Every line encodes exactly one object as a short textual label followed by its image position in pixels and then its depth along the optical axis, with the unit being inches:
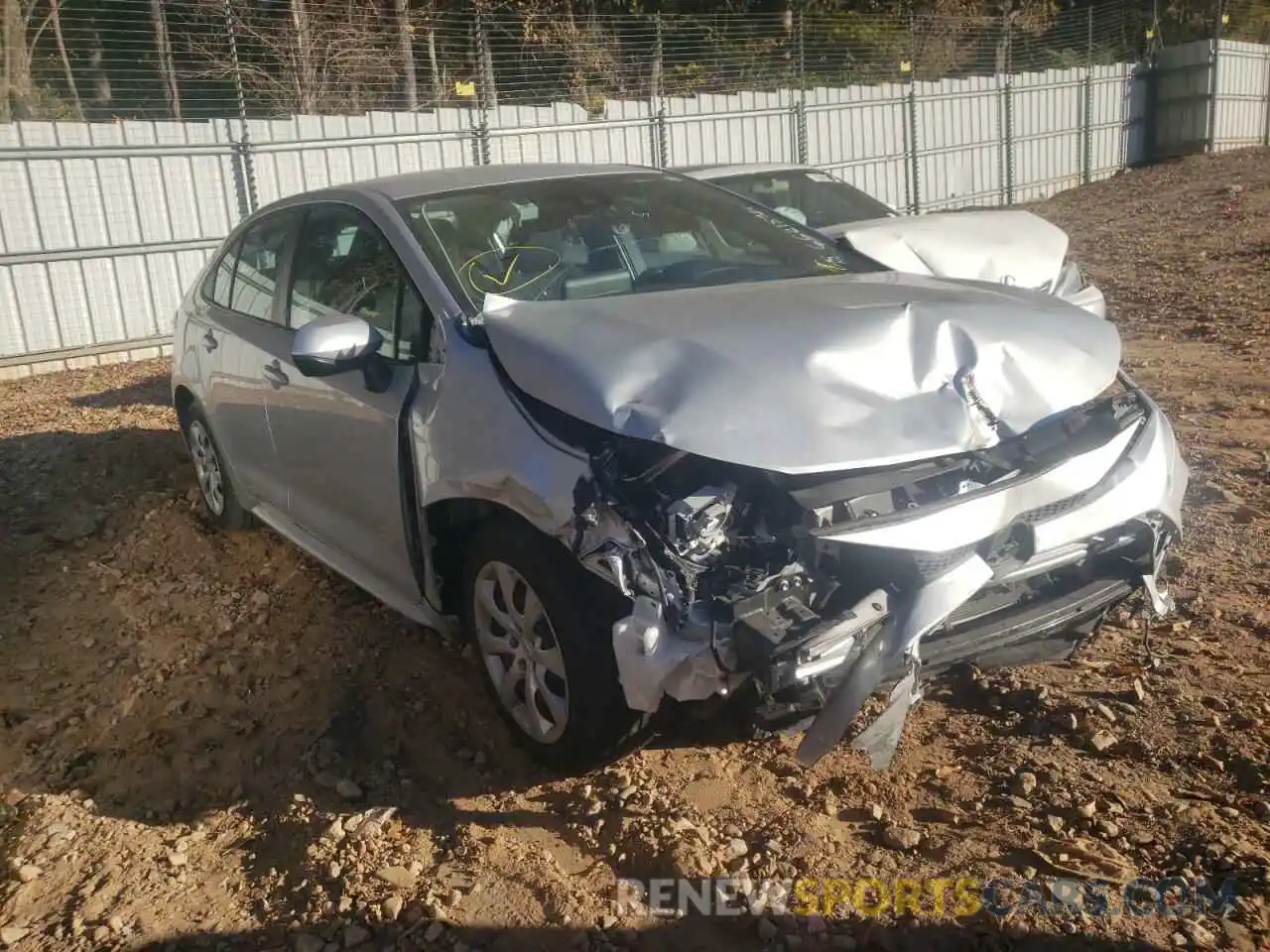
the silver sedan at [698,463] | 107.0
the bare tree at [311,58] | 510.0
